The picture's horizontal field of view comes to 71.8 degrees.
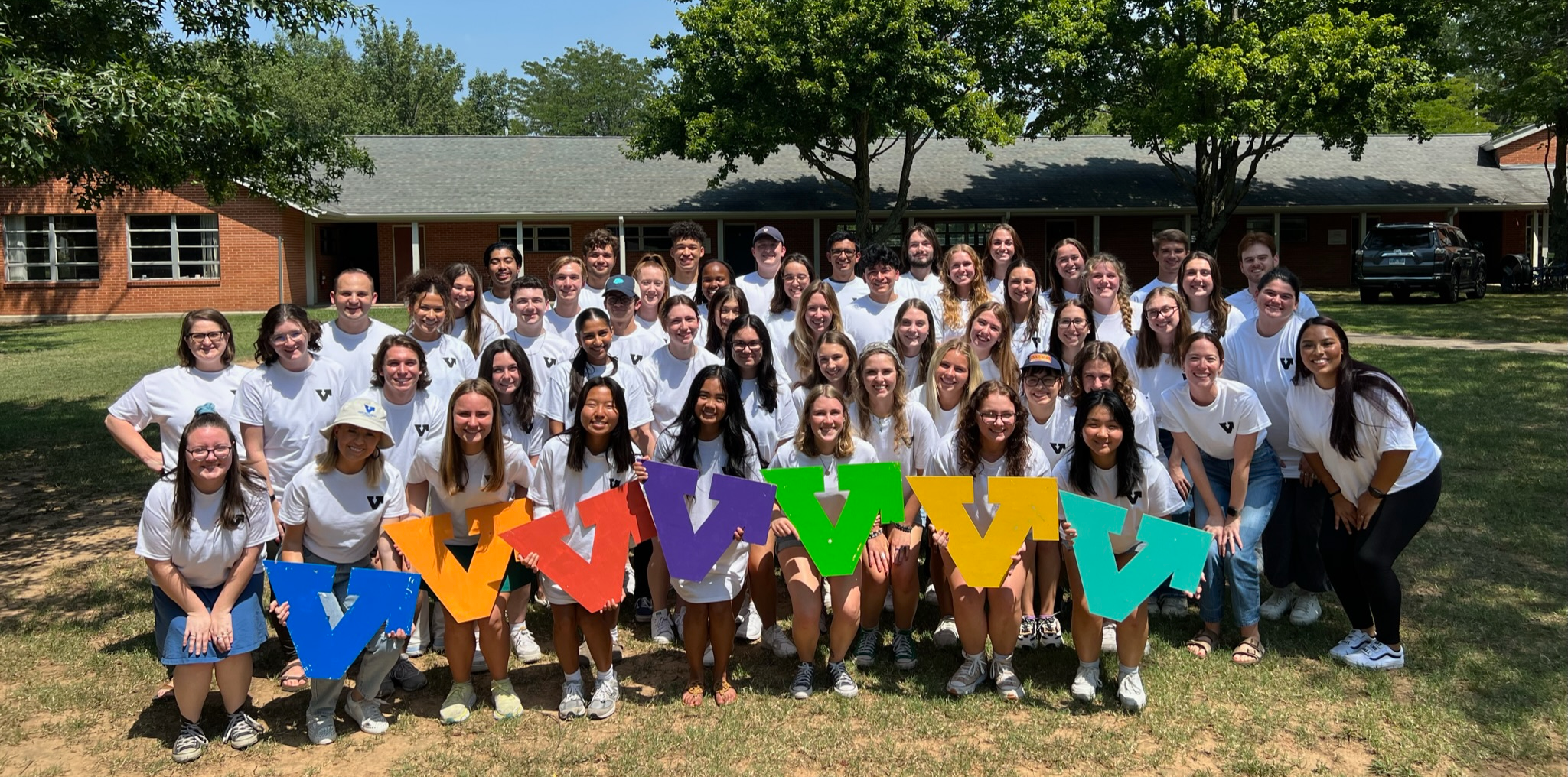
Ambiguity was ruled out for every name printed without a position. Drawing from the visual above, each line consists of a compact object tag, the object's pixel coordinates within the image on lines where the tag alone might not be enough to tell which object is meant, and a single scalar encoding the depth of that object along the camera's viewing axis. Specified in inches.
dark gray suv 939.3
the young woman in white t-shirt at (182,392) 213.8
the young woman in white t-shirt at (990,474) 192.7
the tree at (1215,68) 910.4
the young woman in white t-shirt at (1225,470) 206.5
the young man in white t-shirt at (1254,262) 261.7
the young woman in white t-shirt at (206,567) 170.4
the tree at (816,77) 866.8
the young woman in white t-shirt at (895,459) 203.5
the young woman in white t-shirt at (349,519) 181.2
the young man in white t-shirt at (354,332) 228.1
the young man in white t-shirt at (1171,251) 272.1
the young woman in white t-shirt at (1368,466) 195.8
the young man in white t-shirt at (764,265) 302.7
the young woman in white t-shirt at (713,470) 193.3
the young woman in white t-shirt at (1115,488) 188.7
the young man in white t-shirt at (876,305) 274.2
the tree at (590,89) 2989.7
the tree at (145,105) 236.7
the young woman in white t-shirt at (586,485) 190.5
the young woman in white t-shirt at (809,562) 195.2
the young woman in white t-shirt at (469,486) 188.2
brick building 1067.9
